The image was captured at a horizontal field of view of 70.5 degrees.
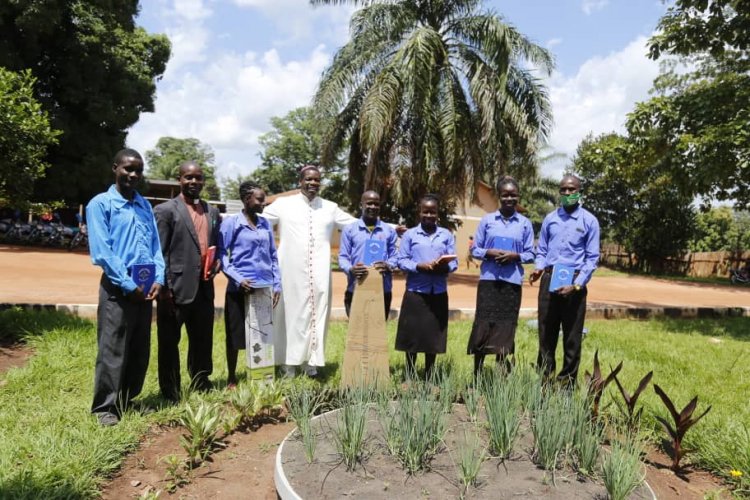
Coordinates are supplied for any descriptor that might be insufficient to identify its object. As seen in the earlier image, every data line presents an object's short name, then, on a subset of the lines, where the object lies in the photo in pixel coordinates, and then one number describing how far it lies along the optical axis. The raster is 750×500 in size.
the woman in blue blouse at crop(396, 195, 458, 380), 4.58
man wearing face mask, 4.52
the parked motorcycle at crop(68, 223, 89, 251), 21.81
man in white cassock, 4.95
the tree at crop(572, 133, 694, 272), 24.94
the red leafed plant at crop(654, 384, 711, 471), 3.29
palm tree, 13.61
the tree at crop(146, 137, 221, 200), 53.36
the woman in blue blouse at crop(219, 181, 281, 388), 4.39
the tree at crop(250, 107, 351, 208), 48.06
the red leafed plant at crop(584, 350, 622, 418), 3.64
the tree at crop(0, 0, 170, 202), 19.59
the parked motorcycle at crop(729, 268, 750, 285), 21.92
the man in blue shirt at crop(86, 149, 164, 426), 3.48
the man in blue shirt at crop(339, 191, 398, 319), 4.88
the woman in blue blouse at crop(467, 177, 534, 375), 4.52
